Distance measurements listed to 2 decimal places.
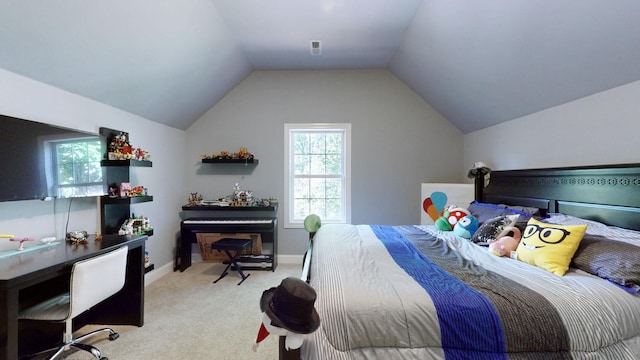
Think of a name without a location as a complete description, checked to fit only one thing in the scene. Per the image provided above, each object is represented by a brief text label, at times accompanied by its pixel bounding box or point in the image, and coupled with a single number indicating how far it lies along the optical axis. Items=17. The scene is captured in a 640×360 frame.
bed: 1.09
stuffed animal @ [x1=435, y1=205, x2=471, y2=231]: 2.66
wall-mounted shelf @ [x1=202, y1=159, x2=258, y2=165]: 3.70
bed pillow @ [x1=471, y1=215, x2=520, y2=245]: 2.05
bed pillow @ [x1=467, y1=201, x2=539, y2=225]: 2.30
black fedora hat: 0.96
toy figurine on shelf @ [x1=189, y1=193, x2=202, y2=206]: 3.82
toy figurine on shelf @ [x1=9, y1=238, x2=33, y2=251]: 1.71
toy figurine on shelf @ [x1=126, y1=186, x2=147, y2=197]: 2.56
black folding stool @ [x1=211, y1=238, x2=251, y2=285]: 3.14
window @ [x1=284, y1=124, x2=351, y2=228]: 4.06
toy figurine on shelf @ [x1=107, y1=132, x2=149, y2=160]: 2.45
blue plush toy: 2.38
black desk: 1.31
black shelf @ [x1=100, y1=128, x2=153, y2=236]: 2.46
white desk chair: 1.57
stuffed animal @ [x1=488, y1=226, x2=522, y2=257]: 1.83
